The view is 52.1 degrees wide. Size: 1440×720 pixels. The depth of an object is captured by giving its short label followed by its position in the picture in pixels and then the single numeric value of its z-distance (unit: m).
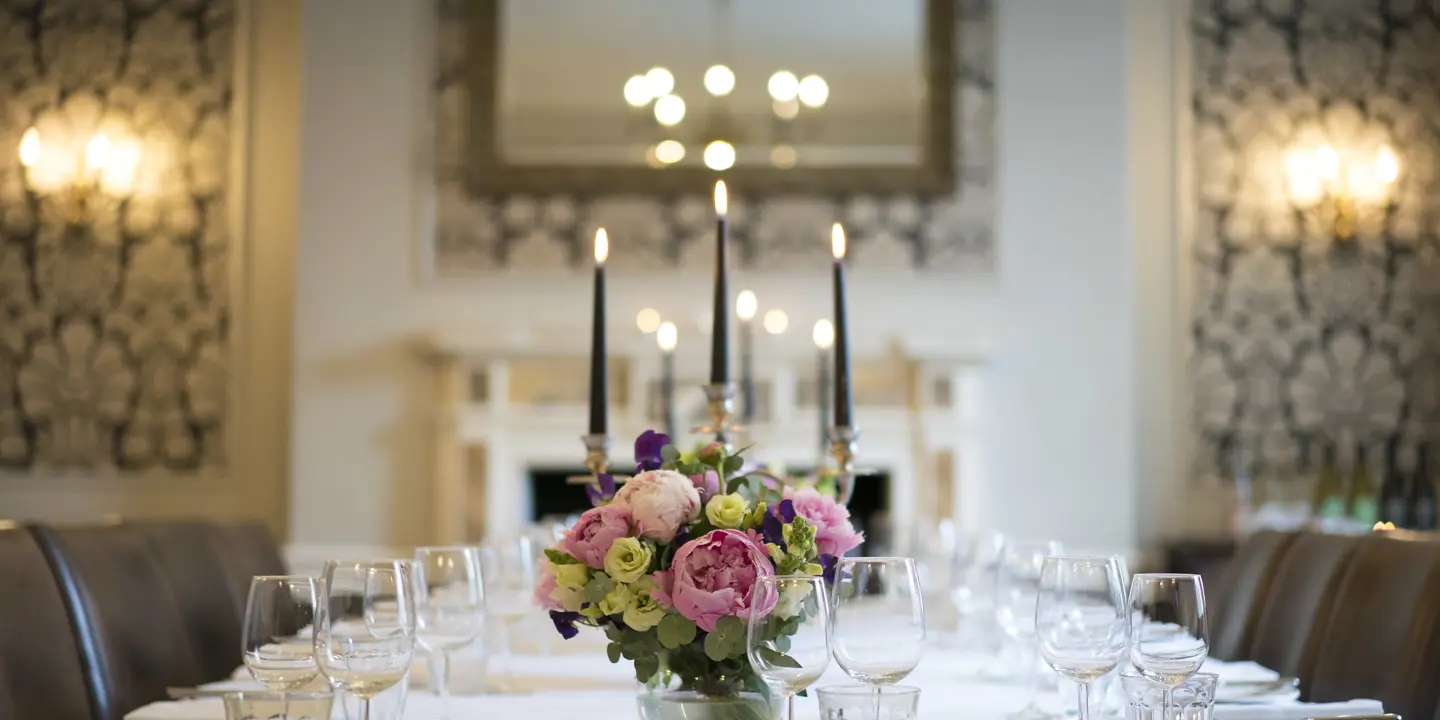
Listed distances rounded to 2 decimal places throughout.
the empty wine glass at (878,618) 1.16
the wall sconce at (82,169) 5.04
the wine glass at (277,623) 1.28
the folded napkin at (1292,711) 1.49
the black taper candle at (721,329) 1.74
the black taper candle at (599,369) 1.83
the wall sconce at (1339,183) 5.00
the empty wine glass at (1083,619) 1.26
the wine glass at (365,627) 1.22
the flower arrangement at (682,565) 1.29
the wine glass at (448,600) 1.49
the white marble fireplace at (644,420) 4.57
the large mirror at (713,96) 4.66
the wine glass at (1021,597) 1.66
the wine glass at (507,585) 1.85
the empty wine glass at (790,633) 1.16
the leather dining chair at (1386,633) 1.64
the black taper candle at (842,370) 1.85
